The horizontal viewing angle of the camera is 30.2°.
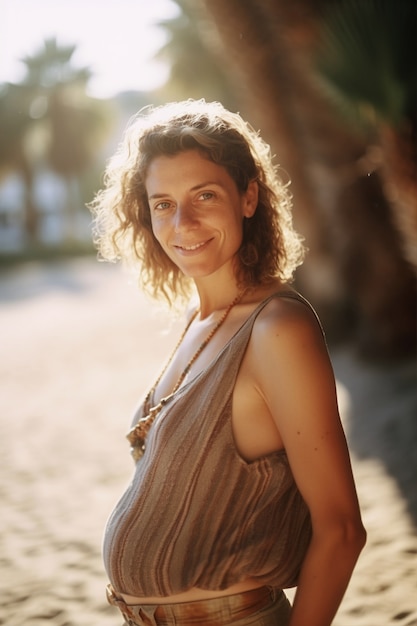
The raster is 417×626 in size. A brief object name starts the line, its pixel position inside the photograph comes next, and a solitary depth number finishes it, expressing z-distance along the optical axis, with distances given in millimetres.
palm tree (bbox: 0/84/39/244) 29438
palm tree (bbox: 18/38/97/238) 31719
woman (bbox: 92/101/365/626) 1521
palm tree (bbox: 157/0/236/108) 21844
